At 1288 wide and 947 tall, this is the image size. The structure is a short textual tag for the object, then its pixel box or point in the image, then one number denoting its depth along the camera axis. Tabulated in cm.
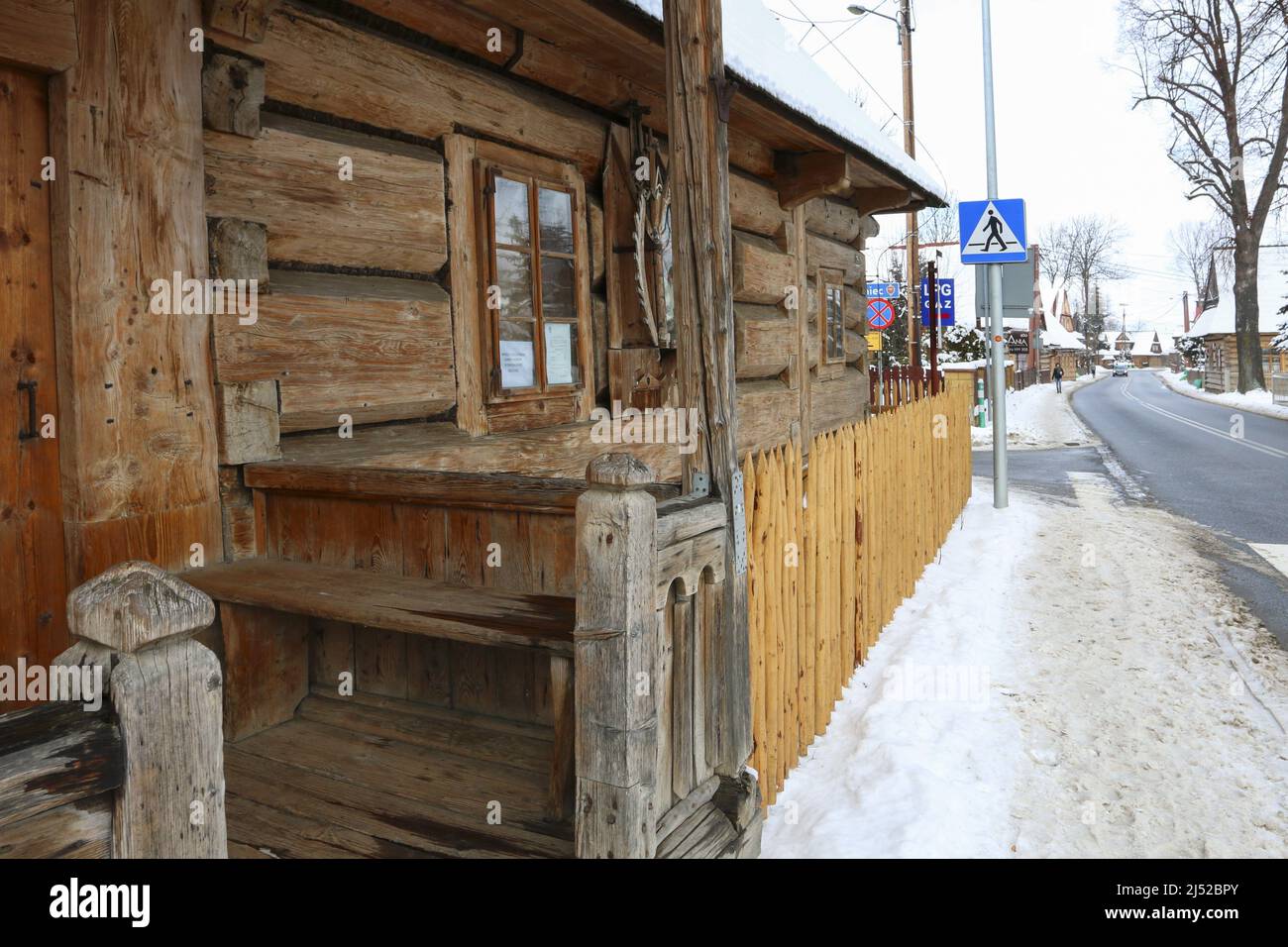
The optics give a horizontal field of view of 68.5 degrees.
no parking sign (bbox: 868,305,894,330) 2027
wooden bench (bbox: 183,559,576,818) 271
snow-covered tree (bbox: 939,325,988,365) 3772
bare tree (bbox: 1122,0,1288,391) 3062
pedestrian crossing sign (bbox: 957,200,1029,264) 1118
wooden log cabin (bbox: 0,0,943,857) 280
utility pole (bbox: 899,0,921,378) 2042
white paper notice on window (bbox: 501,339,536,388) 483
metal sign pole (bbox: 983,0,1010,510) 1164
